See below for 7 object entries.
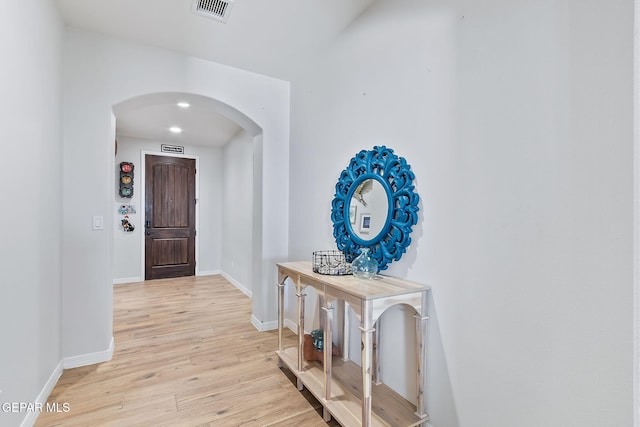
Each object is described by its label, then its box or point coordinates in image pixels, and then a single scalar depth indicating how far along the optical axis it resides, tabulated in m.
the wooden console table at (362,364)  1.47
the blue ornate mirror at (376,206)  1.76
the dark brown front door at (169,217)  5.42
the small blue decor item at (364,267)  1.85
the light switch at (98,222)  2.42
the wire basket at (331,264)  1.98
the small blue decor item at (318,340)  2.25
